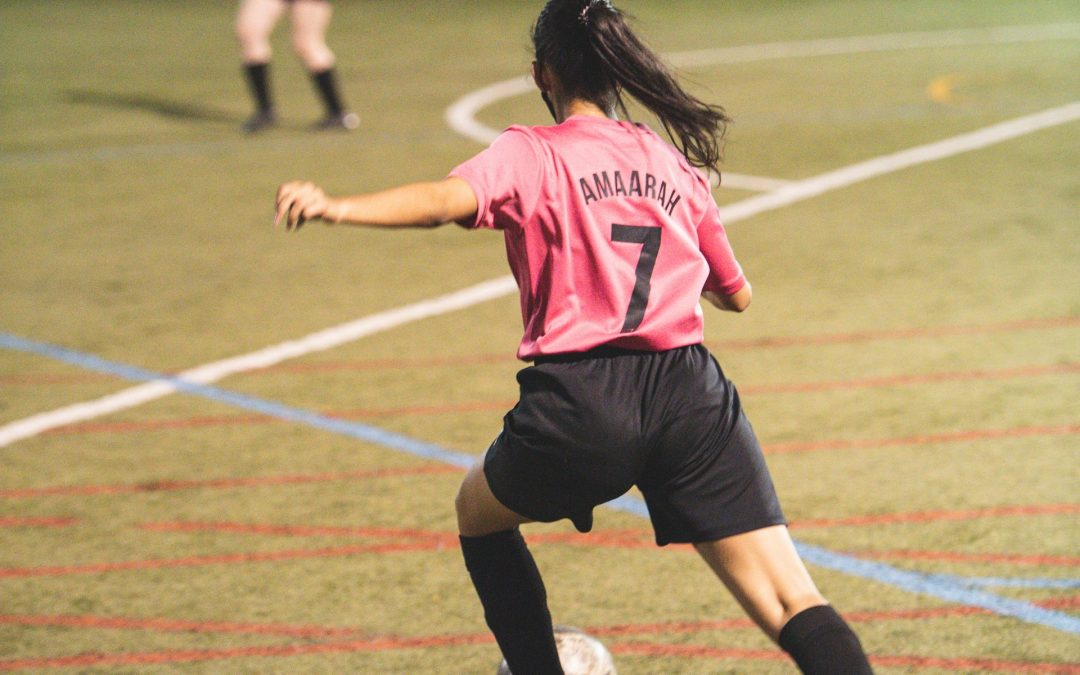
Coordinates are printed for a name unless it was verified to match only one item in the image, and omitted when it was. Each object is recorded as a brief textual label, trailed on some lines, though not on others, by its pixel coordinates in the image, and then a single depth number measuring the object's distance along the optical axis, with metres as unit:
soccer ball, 7.32
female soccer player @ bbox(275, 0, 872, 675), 5.98
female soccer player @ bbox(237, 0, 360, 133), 24.33
